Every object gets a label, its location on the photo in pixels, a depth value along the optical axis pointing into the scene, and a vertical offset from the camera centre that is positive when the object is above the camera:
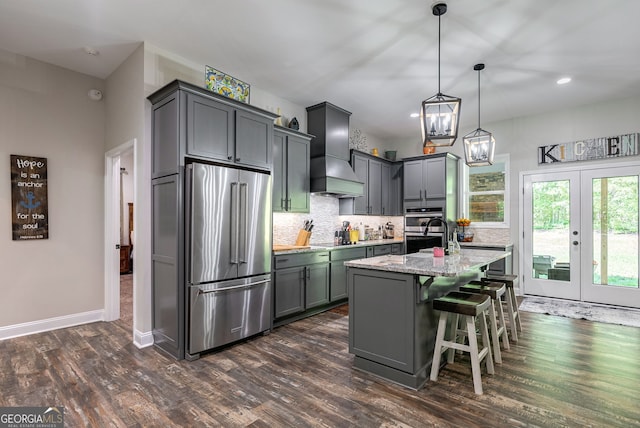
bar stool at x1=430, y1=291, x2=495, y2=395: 2.48 -0.91
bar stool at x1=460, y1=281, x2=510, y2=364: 2.94 -0.78
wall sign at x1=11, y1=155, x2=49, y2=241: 3.60 +0.20
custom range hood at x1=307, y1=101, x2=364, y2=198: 4.94 +1.01
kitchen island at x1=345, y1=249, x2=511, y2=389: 2.52 -0.82
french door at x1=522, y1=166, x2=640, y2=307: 4.88 -0.35
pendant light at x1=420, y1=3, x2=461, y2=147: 2.51 +0.73
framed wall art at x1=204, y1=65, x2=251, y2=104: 3.76 +1.58
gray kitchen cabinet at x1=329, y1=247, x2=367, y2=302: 4.80 -0.87
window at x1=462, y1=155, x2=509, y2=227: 5.89 +0.37
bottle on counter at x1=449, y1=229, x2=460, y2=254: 3.65 -0.39
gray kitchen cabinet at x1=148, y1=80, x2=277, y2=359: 3.06 +0.58
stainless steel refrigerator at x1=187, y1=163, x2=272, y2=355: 3.06 -0.40
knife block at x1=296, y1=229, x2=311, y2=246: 4.77 -0.35
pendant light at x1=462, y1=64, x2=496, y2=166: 3.53 +0.72
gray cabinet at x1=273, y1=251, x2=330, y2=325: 4.00 -0.90
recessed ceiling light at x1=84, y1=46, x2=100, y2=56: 3.45 +1.77
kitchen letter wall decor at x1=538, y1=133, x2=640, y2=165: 4.86 +1.01
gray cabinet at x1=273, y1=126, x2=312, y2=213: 4.37 +0.62
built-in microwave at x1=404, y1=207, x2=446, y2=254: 5.94 -0.31
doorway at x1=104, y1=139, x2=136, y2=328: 4.21 -0.29
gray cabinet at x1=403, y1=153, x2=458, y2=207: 5.92 +0.68
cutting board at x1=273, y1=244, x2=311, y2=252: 4.09 -0.43
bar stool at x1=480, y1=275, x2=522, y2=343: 3.53 -0.97
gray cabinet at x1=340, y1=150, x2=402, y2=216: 5.86 +0.54
